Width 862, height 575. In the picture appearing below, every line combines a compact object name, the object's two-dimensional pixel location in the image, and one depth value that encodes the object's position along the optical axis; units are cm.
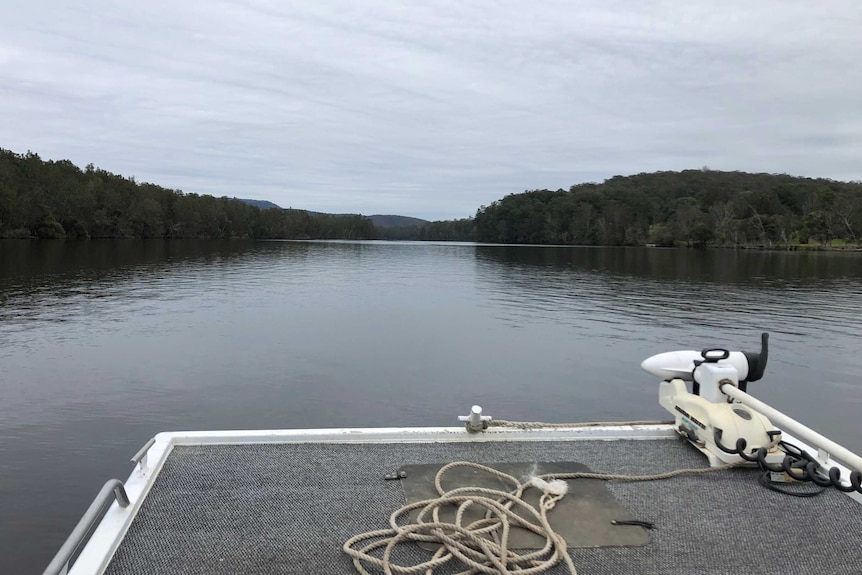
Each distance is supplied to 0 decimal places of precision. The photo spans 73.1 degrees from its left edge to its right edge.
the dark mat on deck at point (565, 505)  306
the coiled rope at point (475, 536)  275
